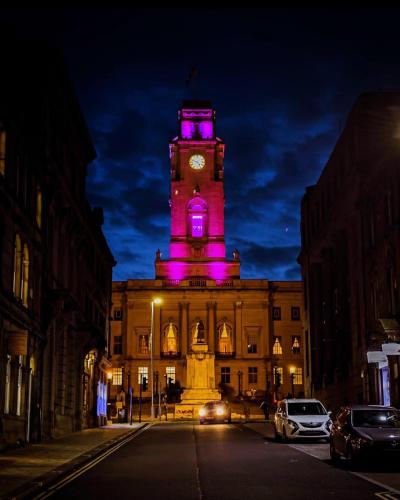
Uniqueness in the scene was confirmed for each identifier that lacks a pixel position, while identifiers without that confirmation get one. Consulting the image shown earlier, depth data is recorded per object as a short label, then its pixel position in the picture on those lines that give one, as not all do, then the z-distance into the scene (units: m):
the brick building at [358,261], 46.88
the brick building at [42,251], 27.14
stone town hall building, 112.62
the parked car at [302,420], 29.41
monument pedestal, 84.25
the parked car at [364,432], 18.64
